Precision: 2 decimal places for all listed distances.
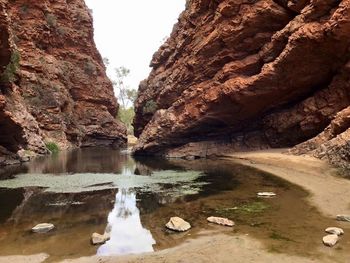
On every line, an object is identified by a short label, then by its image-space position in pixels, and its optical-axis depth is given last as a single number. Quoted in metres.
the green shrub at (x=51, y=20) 66.25
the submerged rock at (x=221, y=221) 11.64
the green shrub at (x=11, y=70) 33.90
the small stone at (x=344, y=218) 11.39
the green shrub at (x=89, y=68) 74.25
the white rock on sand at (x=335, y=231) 10.05
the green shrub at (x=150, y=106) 48.79
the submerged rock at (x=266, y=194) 16.09
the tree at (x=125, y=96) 121.25
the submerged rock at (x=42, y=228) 11.50
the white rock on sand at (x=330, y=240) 9.24
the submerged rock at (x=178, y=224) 11.27
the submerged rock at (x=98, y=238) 10.24
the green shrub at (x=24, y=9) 63.24
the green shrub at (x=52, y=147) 49.22
